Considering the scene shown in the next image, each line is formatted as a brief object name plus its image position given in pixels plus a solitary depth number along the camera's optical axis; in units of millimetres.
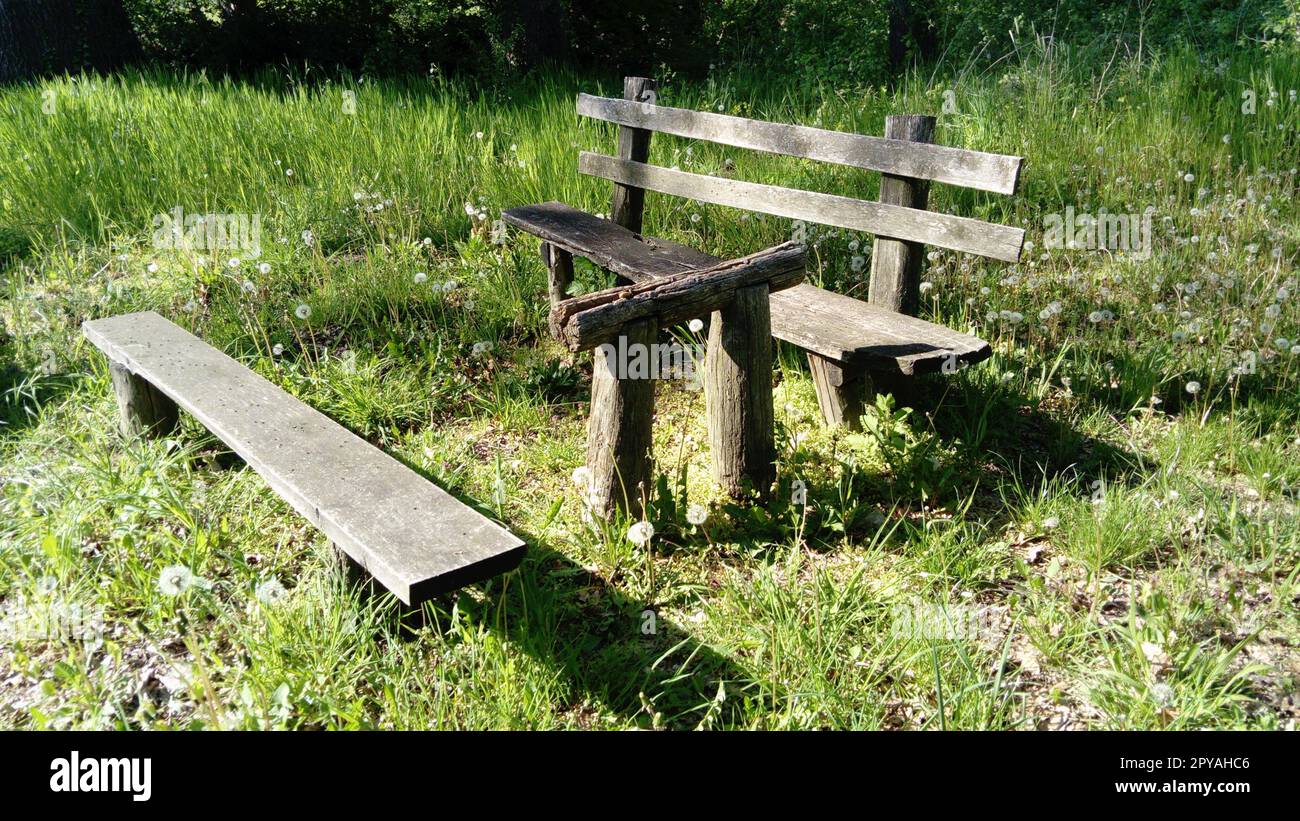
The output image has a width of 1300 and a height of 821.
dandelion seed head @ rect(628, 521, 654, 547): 3083
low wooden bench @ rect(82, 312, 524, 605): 2549
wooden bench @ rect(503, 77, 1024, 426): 3666
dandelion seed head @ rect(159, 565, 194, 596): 2483
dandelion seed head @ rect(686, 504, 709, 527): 3188
